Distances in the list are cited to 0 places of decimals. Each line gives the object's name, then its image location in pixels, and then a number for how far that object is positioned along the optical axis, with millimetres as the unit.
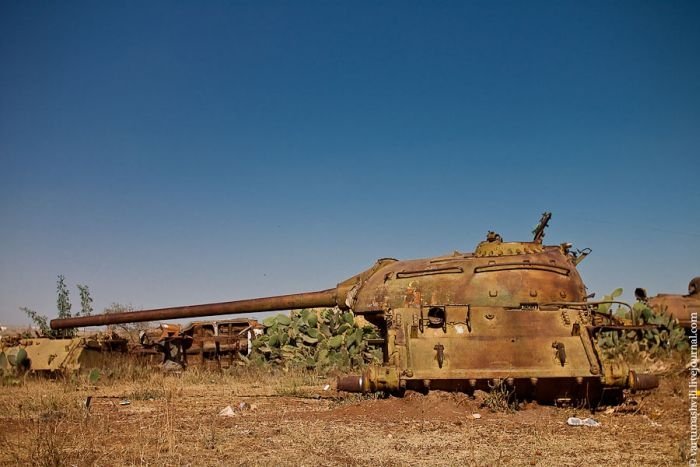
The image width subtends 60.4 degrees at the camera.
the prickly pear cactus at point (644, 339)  14344
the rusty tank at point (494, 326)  6887
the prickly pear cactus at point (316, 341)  13812
